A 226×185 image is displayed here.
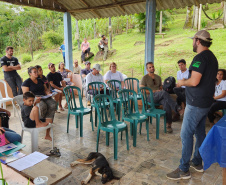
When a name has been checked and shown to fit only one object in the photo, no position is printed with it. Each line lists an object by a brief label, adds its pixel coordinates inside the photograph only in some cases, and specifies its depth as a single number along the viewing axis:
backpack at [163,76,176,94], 4.75
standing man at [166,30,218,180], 2.23
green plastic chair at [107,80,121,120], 4.92
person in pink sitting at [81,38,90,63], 10.81
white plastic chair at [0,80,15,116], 4.68
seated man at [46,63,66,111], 5.20
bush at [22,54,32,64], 13.61
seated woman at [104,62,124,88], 5.43
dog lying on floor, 2.48
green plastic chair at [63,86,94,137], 3.87
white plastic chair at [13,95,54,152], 3.07
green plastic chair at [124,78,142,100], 5.11
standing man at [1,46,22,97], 4.99
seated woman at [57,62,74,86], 5.99
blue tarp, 2.09
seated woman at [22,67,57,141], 3.78
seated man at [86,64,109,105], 5.14
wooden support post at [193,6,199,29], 12.42
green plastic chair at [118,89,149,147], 3.45
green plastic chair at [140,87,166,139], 3.83
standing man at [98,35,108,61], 10.59
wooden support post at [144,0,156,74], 5.32
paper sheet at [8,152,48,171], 1.88
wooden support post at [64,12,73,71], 6.91
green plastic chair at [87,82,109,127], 4.75
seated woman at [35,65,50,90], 4.61
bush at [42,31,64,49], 14.78
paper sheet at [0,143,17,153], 2.17
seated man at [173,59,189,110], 4.66
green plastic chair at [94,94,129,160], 3.06
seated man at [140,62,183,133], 4.23
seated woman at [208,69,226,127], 4.03
